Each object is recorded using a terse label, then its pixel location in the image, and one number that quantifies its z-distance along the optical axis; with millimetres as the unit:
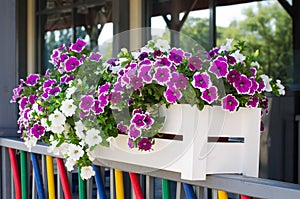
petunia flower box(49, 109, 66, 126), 2602
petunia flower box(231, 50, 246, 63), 2426
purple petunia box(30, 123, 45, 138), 2854
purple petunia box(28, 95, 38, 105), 3033
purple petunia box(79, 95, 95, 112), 2531
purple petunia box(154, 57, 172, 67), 2404
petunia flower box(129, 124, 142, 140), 2416
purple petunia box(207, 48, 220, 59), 2560
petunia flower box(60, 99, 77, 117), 2573
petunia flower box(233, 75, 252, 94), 2365
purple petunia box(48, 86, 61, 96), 2777
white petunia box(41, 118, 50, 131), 2689
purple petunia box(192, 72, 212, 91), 2319
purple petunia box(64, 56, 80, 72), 2746
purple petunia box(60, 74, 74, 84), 2766
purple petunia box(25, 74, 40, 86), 3163
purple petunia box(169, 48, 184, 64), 2434
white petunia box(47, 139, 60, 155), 2664
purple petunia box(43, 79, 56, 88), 2880
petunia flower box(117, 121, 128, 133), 2504
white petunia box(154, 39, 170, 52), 2637
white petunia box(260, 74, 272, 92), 2447
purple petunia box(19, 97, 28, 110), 3096
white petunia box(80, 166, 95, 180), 2639
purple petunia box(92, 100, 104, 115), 2497
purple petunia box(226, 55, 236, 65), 2393
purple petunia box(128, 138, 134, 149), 2448
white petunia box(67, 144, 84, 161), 2590
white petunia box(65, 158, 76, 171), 2621
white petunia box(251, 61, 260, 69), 2466
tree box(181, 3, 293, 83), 8836
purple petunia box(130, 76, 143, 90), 2396
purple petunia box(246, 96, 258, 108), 2418
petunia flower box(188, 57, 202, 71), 2386
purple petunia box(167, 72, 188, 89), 2348
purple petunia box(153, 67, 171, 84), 2357
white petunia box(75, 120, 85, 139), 2567
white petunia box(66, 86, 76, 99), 2602
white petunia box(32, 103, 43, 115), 2779
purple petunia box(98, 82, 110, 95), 2498
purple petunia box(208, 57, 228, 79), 2353
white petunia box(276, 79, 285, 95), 2523
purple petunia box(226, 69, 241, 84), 2368
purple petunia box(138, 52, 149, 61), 2522
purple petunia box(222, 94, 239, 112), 2365
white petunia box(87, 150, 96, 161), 2624
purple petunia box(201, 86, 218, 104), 2324
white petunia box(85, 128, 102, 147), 2547
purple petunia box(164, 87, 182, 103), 2356
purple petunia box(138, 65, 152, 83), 2383
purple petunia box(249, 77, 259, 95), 2380
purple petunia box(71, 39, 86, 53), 2806
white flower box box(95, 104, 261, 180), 2361
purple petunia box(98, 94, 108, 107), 2482
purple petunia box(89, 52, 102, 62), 2707
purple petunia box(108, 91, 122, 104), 2456
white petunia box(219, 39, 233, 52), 2552
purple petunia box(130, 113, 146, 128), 2406
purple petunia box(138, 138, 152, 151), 2436
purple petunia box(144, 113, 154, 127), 2414
